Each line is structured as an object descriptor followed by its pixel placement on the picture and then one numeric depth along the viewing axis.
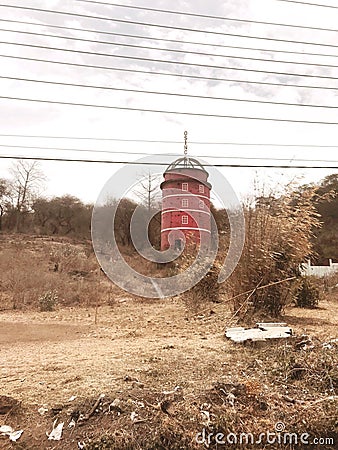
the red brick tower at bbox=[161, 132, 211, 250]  20.59
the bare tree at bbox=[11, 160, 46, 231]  28.45
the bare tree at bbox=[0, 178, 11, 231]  27.97
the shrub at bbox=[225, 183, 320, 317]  7.46
